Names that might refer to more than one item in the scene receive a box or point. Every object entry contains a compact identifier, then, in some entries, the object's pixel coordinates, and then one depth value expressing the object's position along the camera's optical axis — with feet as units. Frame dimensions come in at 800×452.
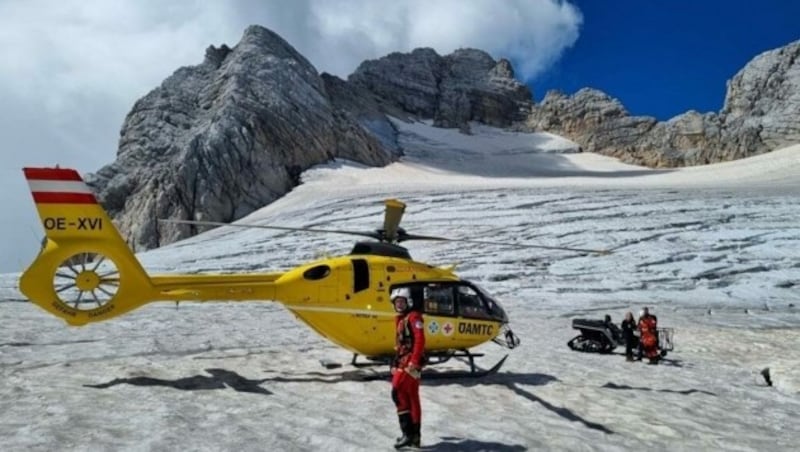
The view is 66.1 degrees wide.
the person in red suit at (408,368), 21.34
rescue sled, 46.70
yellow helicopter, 29.76
